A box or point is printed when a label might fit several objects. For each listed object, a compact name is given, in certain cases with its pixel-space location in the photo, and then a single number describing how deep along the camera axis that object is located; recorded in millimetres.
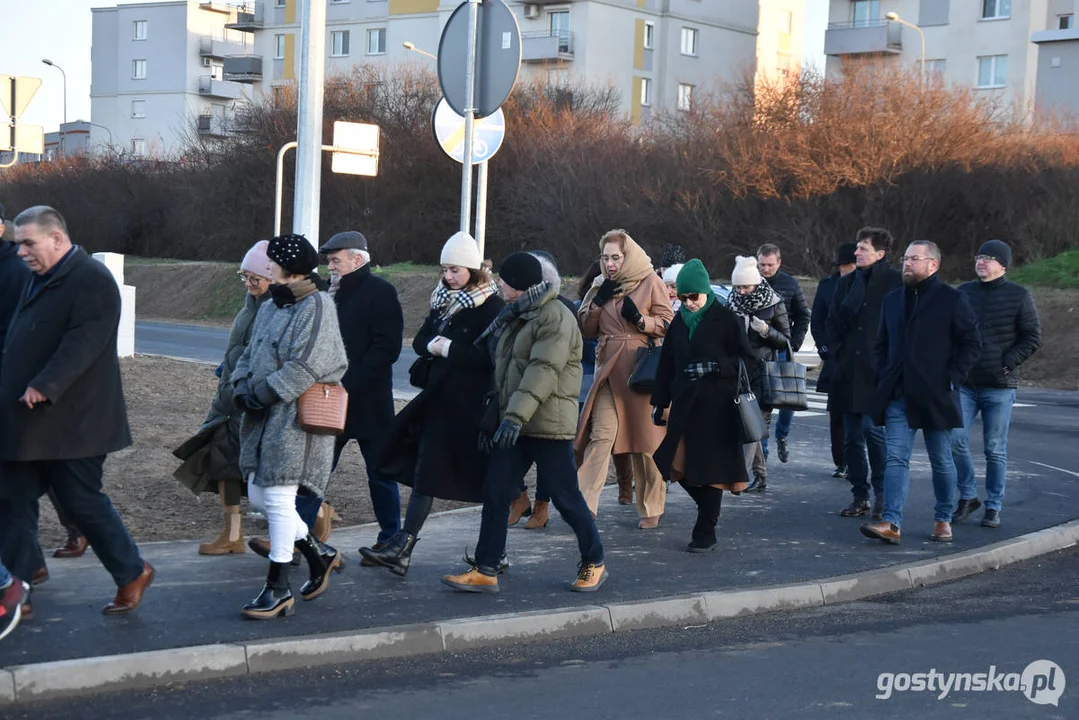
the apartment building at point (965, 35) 58562
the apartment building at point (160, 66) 89000
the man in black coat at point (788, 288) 12203
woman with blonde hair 9641
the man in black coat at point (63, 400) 6480
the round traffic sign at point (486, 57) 10828
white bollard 17422
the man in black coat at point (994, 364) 10086
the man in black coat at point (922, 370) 9258
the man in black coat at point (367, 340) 8039
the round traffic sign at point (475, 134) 11602
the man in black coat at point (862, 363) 10195
